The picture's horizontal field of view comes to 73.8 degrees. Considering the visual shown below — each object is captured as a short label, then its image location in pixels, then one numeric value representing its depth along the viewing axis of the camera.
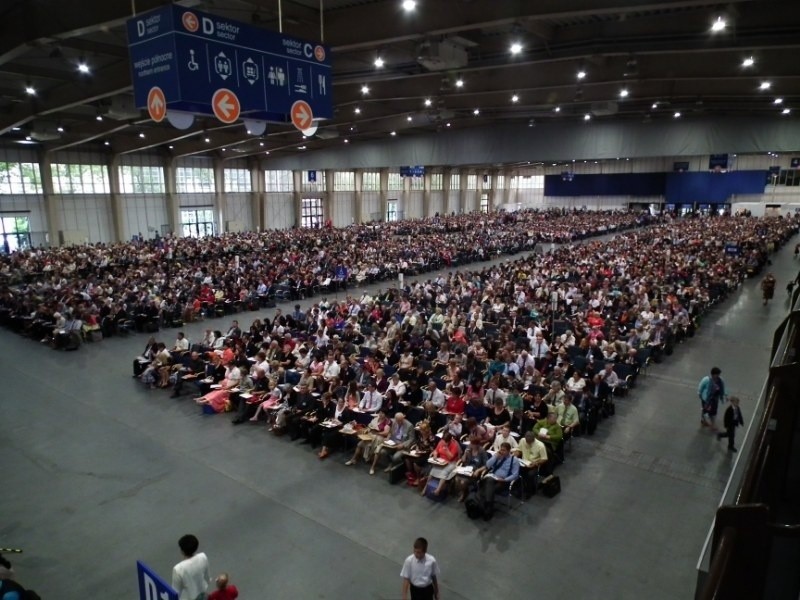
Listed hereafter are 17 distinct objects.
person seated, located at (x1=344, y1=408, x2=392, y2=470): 9.42
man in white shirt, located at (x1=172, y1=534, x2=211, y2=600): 4.98
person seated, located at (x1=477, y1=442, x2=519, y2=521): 7.79
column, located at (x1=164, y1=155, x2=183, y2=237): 43.69
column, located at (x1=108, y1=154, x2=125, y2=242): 40.47
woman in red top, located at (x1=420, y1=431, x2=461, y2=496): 8.34
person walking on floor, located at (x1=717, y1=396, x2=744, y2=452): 9.40
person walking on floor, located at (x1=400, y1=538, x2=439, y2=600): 5.53
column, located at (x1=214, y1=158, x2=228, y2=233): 48.03
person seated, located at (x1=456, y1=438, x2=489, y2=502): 8.33
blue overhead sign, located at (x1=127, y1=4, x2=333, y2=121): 7.72
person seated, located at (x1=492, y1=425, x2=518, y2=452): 8.52
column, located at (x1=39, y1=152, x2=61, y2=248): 36.53
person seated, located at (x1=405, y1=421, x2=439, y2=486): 8.83
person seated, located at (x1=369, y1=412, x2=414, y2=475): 9.13
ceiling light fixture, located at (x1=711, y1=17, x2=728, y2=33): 13.46
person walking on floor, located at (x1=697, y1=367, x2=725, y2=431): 10.21
